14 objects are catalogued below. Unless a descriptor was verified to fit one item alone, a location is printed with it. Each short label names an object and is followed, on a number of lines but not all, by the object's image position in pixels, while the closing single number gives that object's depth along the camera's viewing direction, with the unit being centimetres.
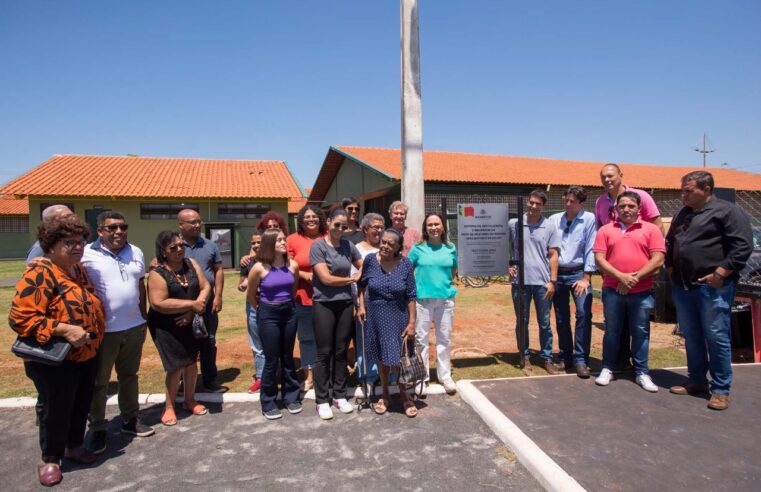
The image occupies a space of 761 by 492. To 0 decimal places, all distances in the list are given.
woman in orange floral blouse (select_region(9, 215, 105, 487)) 286
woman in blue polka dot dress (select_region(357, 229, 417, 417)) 400
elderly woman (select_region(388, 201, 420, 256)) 469
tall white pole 568
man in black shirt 381
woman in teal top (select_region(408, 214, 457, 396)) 446
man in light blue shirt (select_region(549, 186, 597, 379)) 484
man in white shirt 343
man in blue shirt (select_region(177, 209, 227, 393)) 444
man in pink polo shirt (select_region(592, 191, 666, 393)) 425
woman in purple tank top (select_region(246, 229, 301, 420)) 395
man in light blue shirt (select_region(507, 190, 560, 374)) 499
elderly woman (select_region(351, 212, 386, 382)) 432
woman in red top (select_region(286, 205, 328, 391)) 447
